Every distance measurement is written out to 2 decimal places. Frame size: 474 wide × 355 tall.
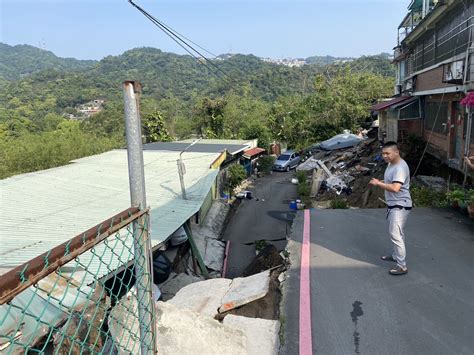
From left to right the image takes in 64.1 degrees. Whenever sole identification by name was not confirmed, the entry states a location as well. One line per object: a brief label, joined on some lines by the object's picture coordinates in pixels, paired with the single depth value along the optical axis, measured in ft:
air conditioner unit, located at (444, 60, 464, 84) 30.01
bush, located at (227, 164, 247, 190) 70.23
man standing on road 13.53
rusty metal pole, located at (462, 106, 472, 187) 30.60
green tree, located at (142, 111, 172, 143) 101.76
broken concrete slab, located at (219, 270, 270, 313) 12.70
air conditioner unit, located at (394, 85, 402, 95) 69.87
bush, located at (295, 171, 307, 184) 76.51
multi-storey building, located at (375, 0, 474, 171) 31.83
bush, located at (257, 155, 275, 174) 99.76
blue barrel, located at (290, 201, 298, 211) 60.54
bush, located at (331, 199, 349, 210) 45.65
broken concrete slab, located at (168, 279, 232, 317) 12.98
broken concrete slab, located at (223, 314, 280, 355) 10.34
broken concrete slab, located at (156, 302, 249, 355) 9.31
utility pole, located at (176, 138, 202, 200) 32.66
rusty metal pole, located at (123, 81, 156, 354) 5.86
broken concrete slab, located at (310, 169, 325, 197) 67.00
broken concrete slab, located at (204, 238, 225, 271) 38.81
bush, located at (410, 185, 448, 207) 26.70
